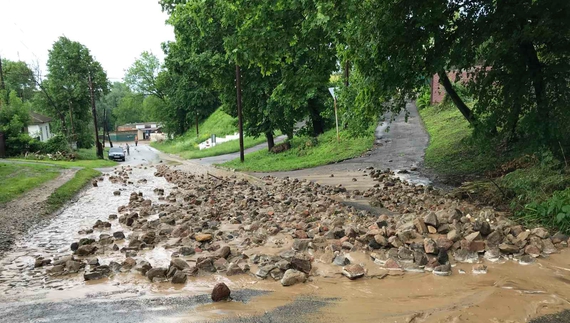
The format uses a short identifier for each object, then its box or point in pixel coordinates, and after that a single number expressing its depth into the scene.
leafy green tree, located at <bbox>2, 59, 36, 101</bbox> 67.85
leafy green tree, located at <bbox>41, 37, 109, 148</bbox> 53.66
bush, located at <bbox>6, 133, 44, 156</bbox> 34.78
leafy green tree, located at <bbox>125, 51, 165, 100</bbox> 87.50
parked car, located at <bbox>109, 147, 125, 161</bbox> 44.47
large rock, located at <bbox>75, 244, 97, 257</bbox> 7.07
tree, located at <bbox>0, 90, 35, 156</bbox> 34.81
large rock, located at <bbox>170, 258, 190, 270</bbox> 5.81
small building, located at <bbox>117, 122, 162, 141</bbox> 119.50
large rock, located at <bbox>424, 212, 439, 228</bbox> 6.52
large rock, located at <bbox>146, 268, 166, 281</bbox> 5.59
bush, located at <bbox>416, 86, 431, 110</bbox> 33.12
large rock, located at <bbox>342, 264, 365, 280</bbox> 5.32
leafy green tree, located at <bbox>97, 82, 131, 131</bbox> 111.06
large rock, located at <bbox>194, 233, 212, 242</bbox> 7.45
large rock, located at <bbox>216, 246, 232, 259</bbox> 6.34
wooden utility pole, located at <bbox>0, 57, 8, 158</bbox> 33.86
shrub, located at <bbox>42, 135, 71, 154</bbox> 36.91
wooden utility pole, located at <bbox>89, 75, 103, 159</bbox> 42.21
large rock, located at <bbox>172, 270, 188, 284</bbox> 5.43
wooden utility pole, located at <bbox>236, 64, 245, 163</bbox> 26.43
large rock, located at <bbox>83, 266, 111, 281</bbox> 5.77
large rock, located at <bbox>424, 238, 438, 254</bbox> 5.69
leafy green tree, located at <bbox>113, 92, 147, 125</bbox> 111.66
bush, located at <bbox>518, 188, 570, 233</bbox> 6.45
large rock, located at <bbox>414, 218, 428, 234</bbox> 6.44
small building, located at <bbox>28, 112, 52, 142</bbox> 52.22
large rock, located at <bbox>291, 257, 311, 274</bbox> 5.56
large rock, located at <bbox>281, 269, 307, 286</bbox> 5.24
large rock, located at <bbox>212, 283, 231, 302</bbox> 4.73
